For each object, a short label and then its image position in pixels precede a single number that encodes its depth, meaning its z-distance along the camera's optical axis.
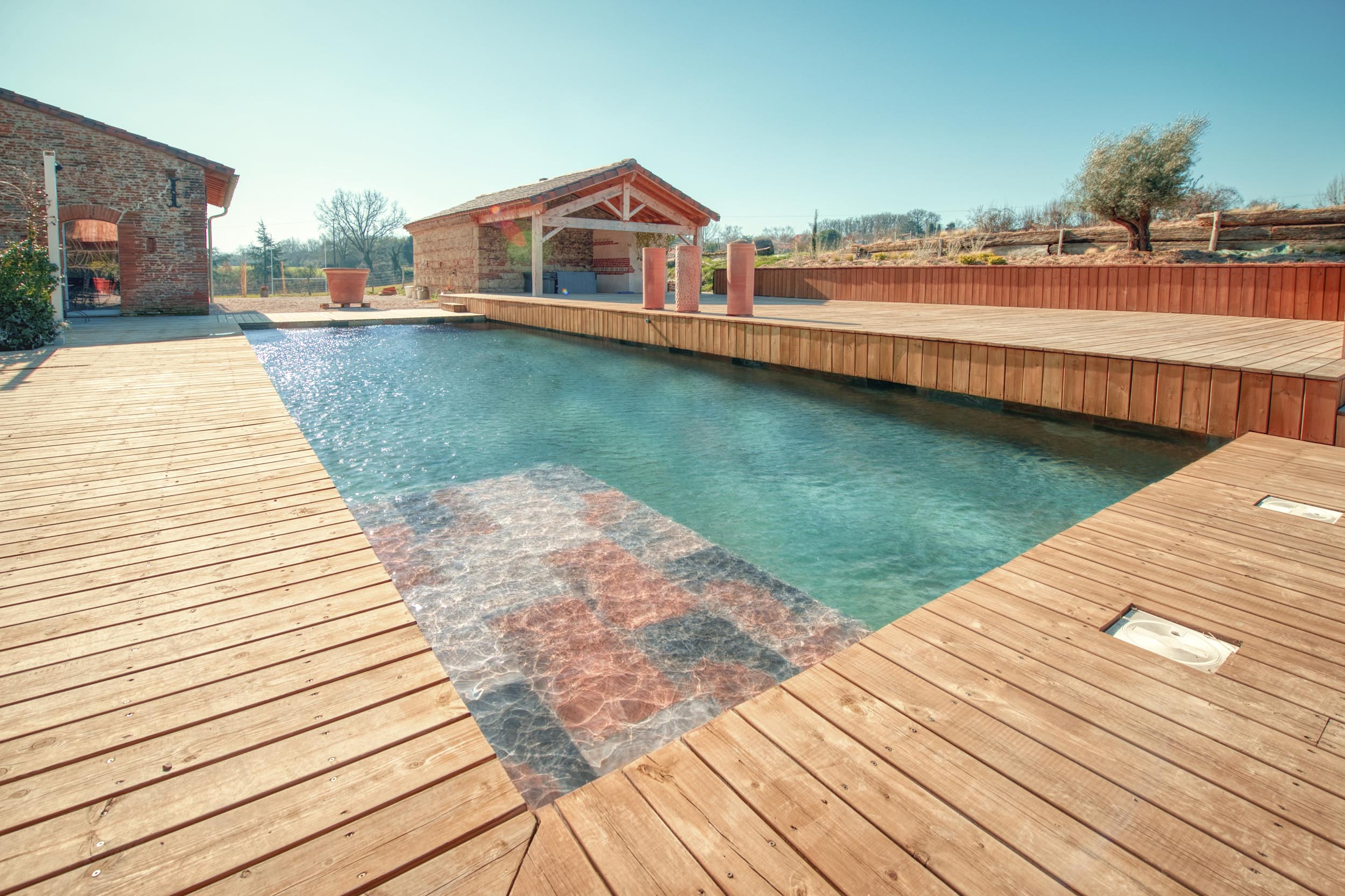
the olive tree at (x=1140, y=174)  13.33
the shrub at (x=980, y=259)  14.76
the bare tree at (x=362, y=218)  43.12
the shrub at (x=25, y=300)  7.14
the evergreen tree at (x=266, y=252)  37.27
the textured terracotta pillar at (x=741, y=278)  9.16
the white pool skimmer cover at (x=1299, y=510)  2.74
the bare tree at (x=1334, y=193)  17.02
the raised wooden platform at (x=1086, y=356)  4.16
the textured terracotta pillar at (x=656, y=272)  10.24
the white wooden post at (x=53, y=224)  9.48
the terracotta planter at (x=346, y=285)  15.88
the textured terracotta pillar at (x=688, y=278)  9.95
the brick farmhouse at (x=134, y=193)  11.78
